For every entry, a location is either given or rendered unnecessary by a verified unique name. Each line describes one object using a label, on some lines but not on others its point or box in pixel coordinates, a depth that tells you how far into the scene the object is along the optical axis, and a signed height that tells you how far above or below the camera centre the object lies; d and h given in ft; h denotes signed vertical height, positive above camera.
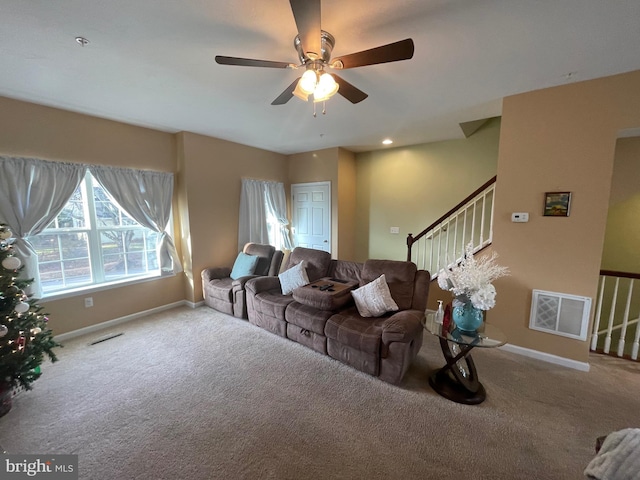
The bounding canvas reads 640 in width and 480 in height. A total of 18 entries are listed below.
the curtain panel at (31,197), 8.49 +0.46
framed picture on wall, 8.05 +0.33
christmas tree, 6.24 -3.15
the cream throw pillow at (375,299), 8.55 -2.97
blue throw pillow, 12.69 -2.76
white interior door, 16.19 -0.13
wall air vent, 8.07 -3.30
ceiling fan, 4.16 +3.07
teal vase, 6.70 -2.77
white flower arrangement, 6.38 -1.82
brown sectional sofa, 7.41 -3.58
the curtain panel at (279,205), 16.51 +0.46
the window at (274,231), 17.18 -1.33
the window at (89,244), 9.70 -1.42
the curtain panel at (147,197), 10.76 +0.64
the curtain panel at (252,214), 15.05 -0.14
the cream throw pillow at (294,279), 10.75 -2.87
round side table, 6.57 -4.35
